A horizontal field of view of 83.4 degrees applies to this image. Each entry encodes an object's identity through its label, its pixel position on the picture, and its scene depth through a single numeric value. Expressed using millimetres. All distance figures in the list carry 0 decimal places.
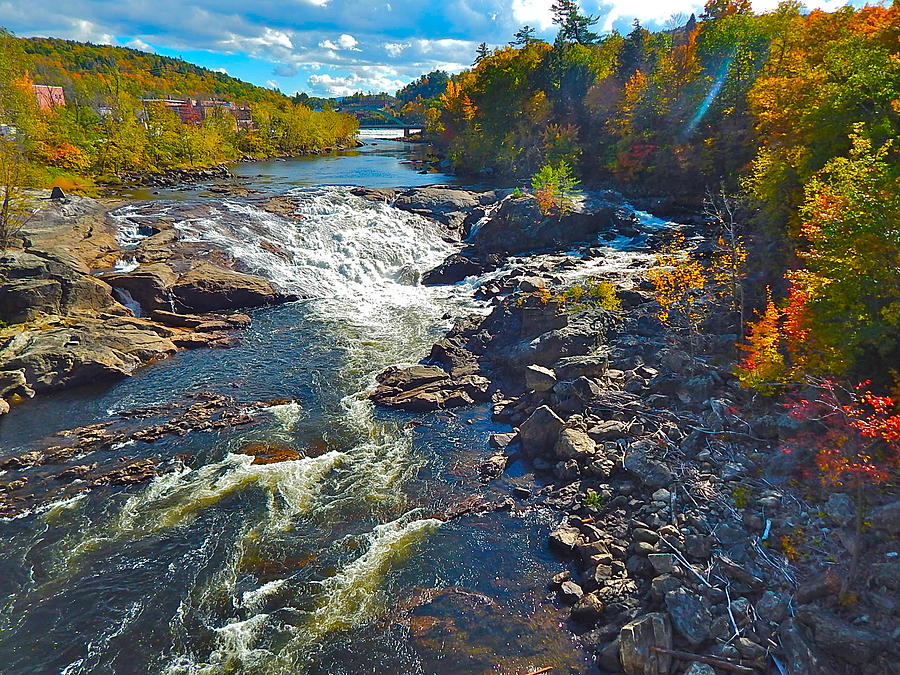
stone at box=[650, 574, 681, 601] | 10648
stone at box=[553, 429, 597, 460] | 15646
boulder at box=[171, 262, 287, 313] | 29922
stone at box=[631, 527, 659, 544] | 11992
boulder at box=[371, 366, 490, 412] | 20703
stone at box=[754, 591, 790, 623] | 9594
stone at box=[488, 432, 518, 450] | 17950
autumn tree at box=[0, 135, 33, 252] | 28578
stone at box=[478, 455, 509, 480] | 16500
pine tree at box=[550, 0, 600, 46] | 74375
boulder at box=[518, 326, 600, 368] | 21359
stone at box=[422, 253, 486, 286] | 35625
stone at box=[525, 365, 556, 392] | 19353
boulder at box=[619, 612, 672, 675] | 9438
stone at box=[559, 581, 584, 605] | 11625
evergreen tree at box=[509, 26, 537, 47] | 79862
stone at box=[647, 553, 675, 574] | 11143
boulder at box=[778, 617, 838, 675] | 8562
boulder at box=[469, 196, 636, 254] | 40812
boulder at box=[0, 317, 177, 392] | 21442
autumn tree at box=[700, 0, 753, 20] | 61156
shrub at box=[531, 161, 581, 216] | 41750
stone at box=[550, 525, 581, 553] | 13023
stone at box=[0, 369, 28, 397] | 20422
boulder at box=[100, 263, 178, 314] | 28500
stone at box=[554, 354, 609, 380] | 19047
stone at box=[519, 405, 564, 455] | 16906
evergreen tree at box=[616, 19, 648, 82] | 70250
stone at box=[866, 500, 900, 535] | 10031
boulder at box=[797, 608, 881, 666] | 8391
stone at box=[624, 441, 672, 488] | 13617
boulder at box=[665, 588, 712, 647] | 9641
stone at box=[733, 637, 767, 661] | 9062
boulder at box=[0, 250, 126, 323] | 24577
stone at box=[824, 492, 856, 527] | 10812
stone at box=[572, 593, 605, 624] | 11016
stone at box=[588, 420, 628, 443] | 15984
